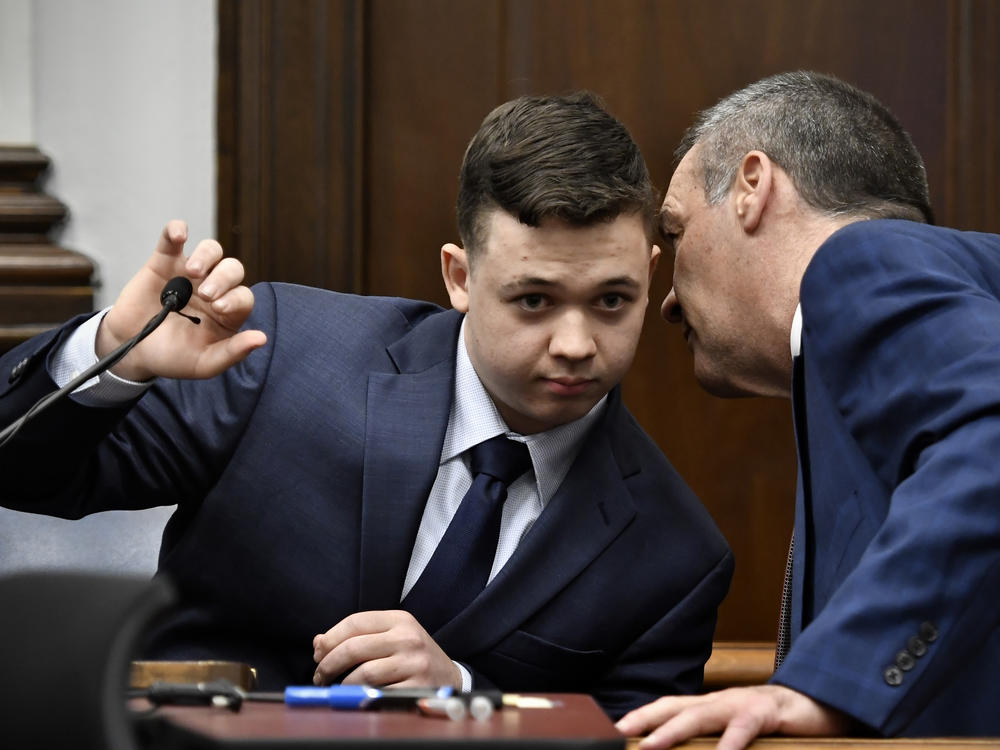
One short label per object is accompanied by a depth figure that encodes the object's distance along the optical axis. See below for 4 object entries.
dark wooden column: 5.20
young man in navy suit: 4.78
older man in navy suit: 4.50
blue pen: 4.37
